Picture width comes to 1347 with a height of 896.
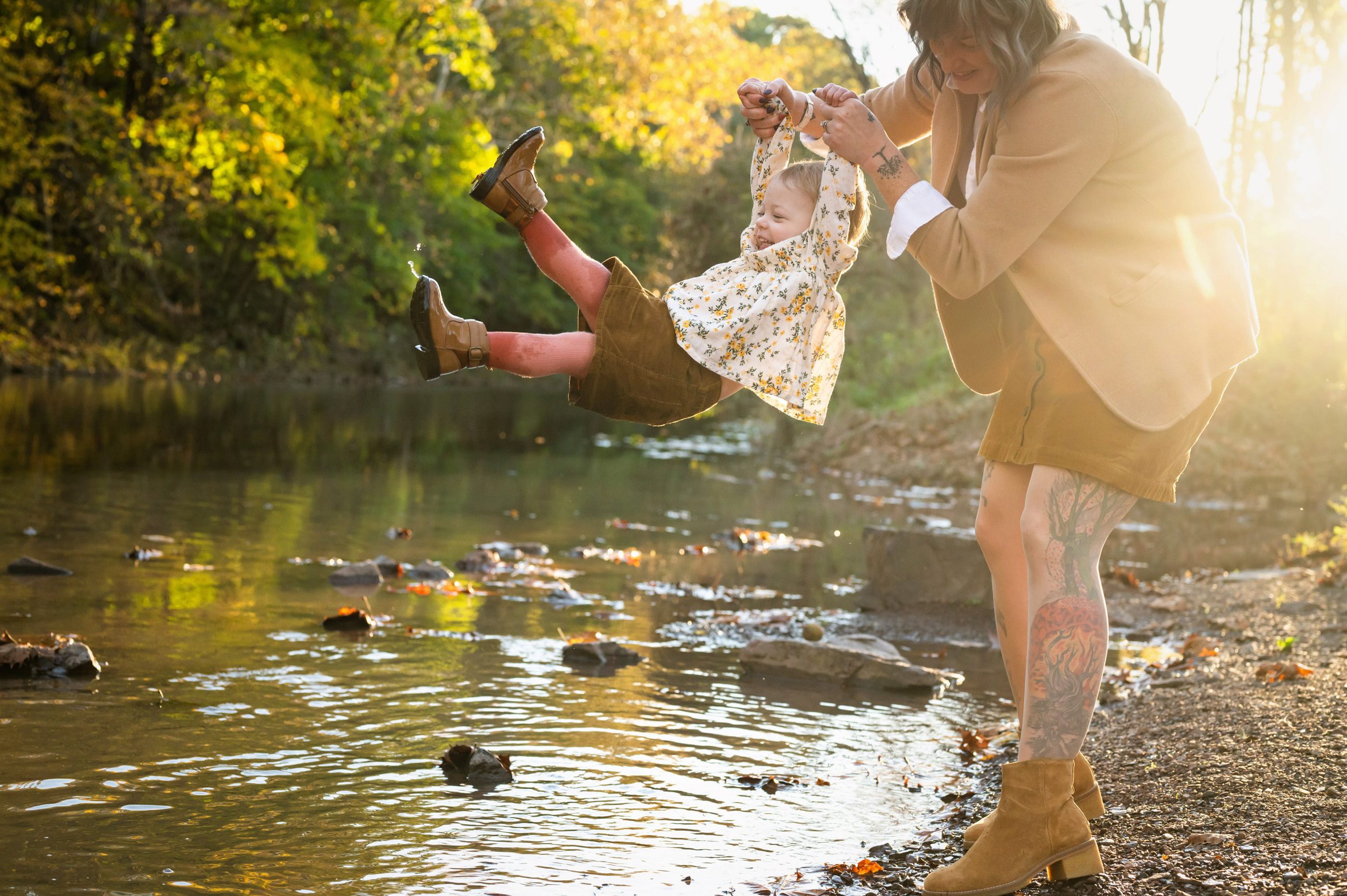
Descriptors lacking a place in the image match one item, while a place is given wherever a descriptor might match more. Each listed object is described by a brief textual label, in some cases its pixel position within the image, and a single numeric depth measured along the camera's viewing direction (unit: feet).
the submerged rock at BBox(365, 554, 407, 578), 26.40
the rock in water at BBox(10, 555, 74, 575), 22.38
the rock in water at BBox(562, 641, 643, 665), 19.60
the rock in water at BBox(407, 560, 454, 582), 26.13
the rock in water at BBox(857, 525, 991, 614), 27.27
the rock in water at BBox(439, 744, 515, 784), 13.39
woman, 10.29
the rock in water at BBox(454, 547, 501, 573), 27.76
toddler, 13.12
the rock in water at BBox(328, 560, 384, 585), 24.59
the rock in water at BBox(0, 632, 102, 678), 15.87
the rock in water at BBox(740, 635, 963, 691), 19.70
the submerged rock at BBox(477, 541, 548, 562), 30.01
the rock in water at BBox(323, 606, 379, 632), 20.53
